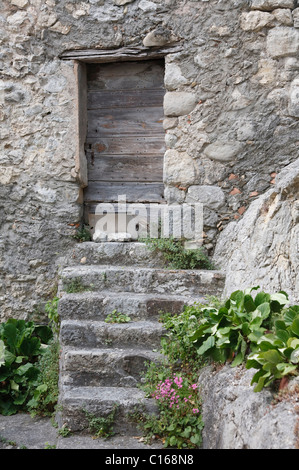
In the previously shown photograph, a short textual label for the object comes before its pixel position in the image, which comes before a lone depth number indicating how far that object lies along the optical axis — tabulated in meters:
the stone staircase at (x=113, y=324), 3.09
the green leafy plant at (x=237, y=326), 2.68
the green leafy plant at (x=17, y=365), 3.76
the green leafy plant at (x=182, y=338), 3.20
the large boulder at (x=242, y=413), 1.95
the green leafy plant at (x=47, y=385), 3.61
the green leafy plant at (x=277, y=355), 2.17
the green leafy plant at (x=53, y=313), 3.95
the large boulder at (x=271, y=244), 3.14
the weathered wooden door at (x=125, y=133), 4.93
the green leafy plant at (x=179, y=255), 4.38
